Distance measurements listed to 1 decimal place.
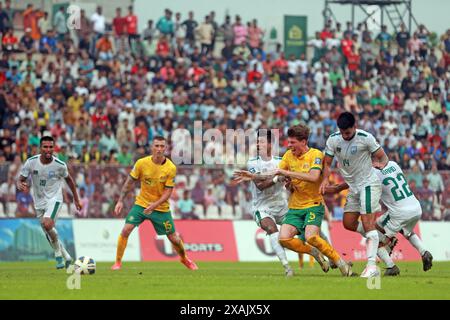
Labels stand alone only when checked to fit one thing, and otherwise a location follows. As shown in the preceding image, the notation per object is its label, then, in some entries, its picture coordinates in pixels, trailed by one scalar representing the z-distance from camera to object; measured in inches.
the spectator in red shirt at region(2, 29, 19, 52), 1605.6
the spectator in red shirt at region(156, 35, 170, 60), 1688.0
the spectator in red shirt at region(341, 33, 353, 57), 1814.7
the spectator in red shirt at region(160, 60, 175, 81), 1646.2
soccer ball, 817.5
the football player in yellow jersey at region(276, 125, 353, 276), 773.3
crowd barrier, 1243.2
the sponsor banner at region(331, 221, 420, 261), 1321.4
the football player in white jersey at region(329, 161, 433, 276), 859.4
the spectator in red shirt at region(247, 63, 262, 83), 1700.3
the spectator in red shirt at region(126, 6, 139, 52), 1704.0
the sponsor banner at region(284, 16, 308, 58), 1797.5
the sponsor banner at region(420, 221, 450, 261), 1355.8
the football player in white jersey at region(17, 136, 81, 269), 923.4
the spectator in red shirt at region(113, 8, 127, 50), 1696.6
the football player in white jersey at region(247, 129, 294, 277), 872.3
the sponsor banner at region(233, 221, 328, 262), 1299.2
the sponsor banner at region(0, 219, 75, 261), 1231.5
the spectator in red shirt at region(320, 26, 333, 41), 1829.5
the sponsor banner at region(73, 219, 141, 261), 1262.3
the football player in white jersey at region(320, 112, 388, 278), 765.3
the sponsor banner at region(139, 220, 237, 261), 1277.1
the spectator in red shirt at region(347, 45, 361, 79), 1804.9
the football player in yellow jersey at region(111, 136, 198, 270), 909.8
